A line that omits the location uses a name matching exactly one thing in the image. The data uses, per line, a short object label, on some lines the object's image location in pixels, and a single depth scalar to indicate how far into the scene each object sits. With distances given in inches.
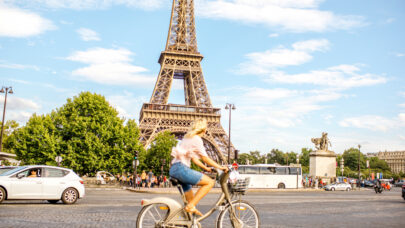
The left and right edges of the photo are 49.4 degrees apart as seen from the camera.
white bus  1747.0
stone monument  1857.8
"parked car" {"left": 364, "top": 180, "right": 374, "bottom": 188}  2769.9
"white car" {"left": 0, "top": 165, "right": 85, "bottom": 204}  596.7
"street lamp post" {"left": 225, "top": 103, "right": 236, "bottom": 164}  1796.3
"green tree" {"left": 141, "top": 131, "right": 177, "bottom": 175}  2431.1
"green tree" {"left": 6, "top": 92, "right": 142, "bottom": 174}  1734.7
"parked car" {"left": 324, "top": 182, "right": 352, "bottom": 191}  1838.5
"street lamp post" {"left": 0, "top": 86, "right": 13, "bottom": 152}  1565.0
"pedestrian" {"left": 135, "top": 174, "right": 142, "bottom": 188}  1780.5
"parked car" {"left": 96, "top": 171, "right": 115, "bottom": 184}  1622.8
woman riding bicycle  239.5
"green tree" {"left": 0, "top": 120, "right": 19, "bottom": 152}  2773.1
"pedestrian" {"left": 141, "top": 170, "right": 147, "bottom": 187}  1688.0
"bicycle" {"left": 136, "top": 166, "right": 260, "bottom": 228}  244.8
